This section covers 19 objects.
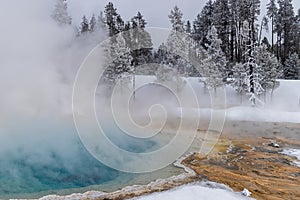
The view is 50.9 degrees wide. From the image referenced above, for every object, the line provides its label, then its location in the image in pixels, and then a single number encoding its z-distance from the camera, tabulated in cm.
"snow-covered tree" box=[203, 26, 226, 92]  2822
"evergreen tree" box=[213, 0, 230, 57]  3796
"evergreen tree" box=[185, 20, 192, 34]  4403
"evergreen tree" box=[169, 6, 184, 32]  3008
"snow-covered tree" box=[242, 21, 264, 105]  2491
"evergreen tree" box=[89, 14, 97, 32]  4011
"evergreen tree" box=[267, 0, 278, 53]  4238
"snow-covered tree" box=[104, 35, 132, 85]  2777
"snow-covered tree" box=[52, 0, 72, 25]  2983
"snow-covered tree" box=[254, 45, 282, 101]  2808
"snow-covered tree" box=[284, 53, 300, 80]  3521
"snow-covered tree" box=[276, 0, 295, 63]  4153
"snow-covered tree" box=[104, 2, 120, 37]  3400
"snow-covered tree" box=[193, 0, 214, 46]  4072
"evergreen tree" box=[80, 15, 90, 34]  4020
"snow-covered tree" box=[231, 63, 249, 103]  2711
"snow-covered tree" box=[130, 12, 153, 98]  3428
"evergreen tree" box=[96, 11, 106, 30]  3676
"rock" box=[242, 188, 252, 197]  844
